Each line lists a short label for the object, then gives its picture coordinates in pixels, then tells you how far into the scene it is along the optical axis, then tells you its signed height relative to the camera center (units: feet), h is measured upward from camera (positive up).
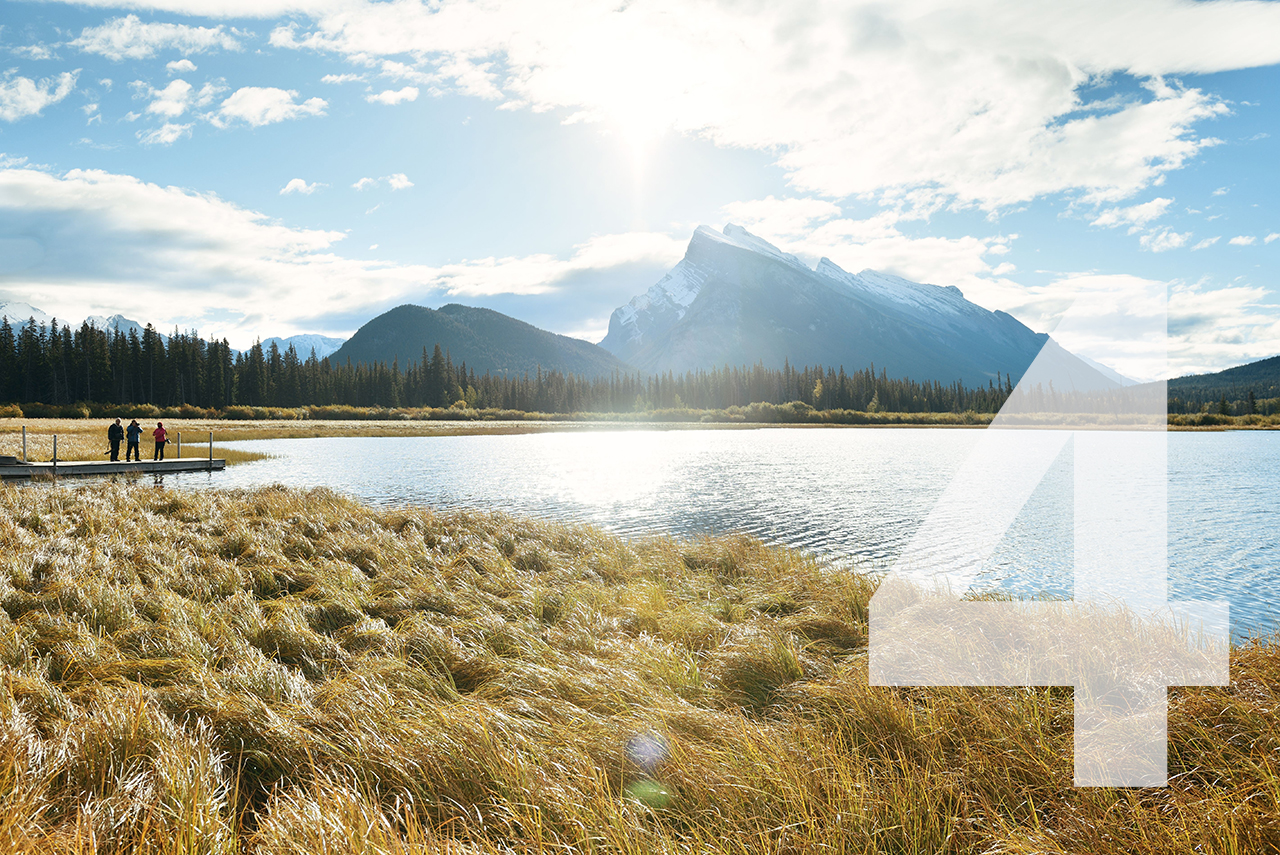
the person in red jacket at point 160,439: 110.32 -3.88
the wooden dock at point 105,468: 88.02 -8.00
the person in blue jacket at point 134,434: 109.09 -2.96
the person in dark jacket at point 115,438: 107.47 -3.61
